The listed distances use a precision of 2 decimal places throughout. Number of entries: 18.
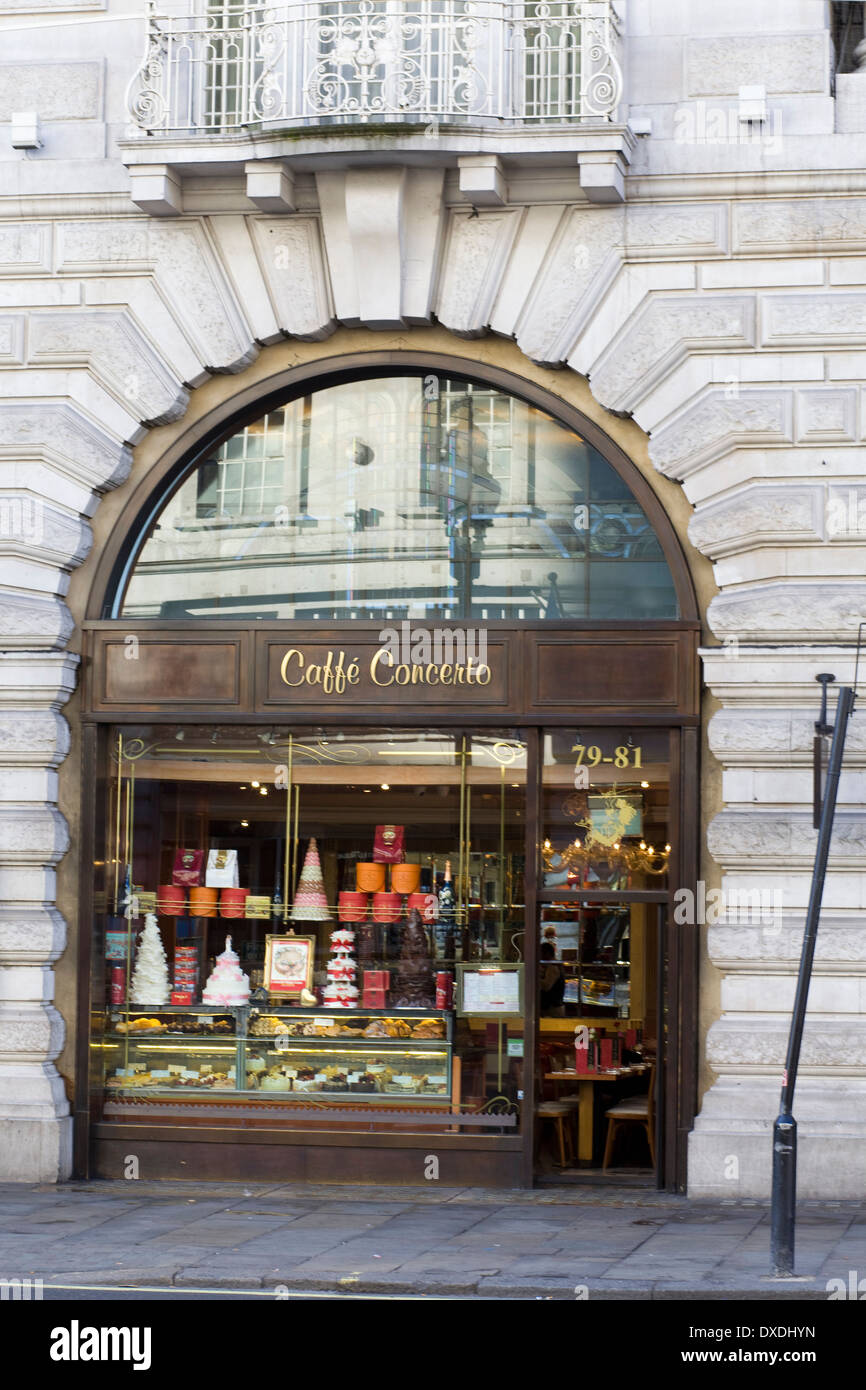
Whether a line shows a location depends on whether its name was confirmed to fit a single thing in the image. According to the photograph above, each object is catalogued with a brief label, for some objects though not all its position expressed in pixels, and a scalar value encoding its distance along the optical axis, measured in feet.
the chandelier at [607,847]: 48.08
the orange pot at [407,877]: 49.47
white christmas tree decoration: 50.47
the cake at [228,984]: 50.19
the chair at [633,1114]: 47.98
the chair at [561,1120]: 48.01
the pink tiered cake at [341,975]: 49.80
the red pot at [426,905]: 49.39
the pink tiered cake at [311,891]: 49.73
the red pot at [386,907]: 49.67
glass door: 47.93
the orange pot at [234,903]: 50.24
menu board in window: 48.37
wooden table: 48.44
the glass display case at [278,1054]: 49.01
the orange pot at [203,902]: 50.49
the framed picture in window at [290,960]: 49.90
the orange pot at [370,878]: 49.65
